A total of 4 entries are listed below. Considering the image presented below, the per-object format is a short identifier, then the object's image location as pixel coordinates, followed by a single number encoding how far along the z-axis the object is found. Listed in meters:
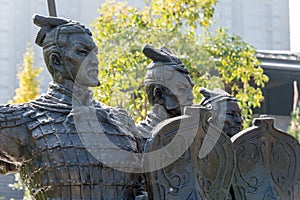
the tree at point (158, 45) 13.90
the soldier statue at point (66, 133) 6.08
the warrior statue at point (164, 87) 7.73
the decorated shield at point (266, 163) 7.58
